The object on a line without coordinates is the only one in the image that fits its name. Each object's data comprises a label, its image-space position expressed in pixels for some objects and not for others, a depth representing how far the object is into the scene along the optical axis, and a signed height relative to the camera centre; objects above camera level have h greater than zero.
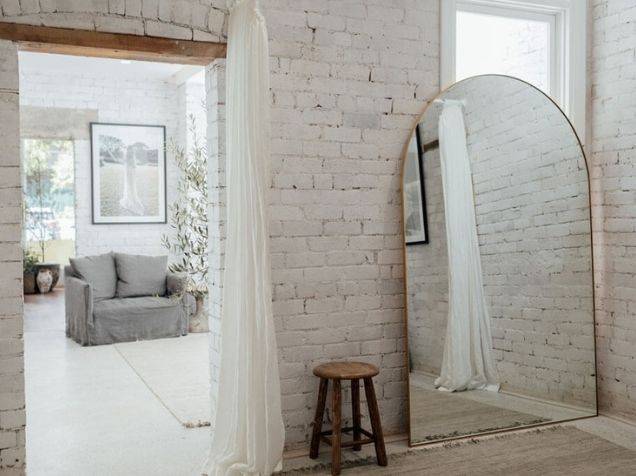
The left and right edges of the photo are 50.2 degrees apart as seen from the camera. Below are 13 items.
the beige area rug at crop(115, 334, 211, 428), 4.59 -1.14
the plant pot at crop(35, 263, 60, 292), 10.47 -0.50
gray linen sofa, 6.83 -0.67
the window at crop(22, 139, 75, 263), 10.68 +0.62
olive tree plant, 4.77 +0.09
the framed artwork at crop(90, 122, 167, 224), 9.12 +0.86
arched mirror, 3.84 -0.19
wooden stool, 3.37 -0.91
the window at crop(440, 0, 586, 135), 4.14 +1.19
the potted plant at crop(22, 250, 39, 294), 10.30 -0.55
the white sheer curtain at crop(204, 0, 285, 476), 3.16 -0.26
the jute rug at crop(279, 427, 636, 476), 3.37 -1.18
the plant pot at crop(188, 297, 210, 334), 7.54 -0.94
